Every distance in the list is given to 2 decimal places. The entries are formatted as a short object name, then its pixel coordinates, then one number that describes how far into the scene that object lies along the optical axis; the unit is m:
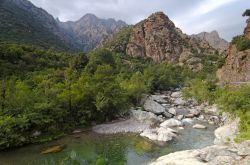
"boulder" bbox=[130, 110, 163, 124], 32.20
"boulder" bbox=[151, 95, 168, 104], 47.00
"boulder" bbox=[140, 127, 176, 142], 24.01
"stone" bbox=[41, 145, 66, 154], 21.74
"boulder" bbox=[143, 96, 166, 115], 36.45
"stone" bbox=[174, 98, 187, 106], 46.11
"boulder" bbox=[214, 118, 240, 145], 21.10
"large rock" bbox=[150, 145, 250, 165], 14.19
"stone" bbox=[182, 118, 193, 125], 30.80
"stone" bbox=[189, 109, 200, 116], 35.07
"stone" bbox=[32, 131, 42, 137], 24.74
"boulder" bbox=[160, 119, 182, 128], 28.85
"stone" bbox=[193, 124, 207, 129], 28.10
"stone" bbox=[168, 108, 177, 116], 36.42
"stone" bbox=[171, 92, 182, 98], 55.85
